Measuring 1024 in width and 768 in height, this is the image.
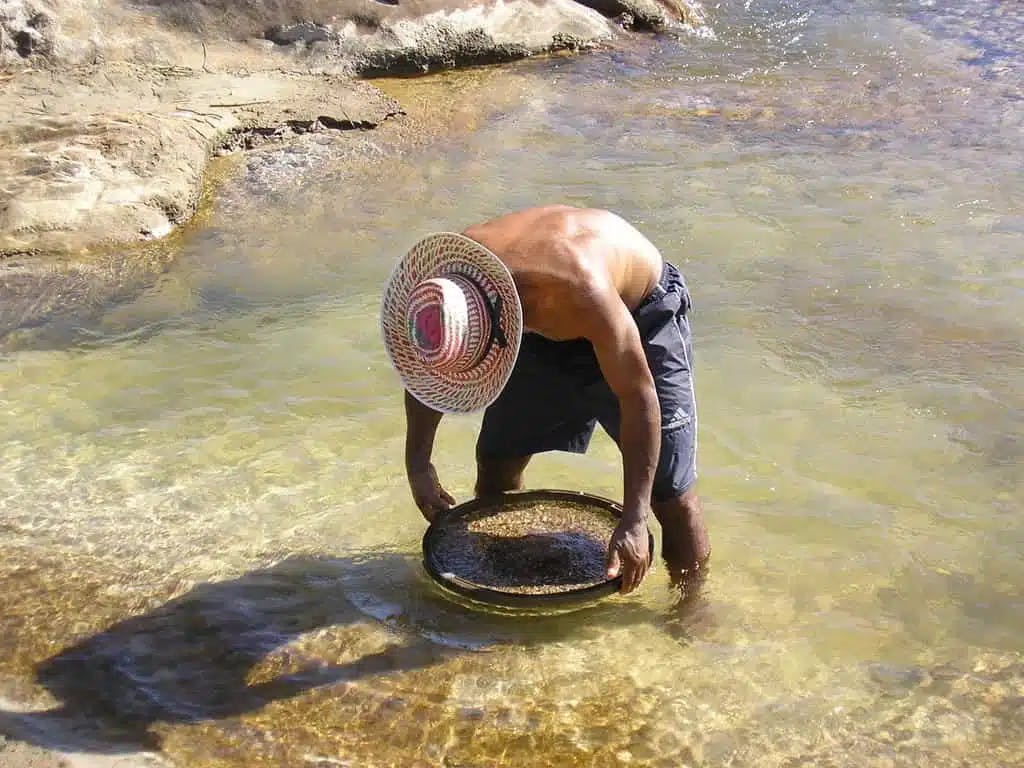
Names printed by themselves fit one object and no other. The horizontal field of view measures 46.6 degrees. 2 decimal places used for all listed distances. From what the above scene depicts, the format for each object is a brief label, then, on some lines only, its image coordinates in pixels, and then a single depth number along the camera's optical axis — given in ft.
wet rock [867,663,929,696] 10.07
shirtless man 9.25
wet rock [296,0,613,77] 27.14
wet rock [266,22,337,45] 26.68
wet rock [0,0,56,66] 23.70
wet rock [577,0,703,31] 31.30
